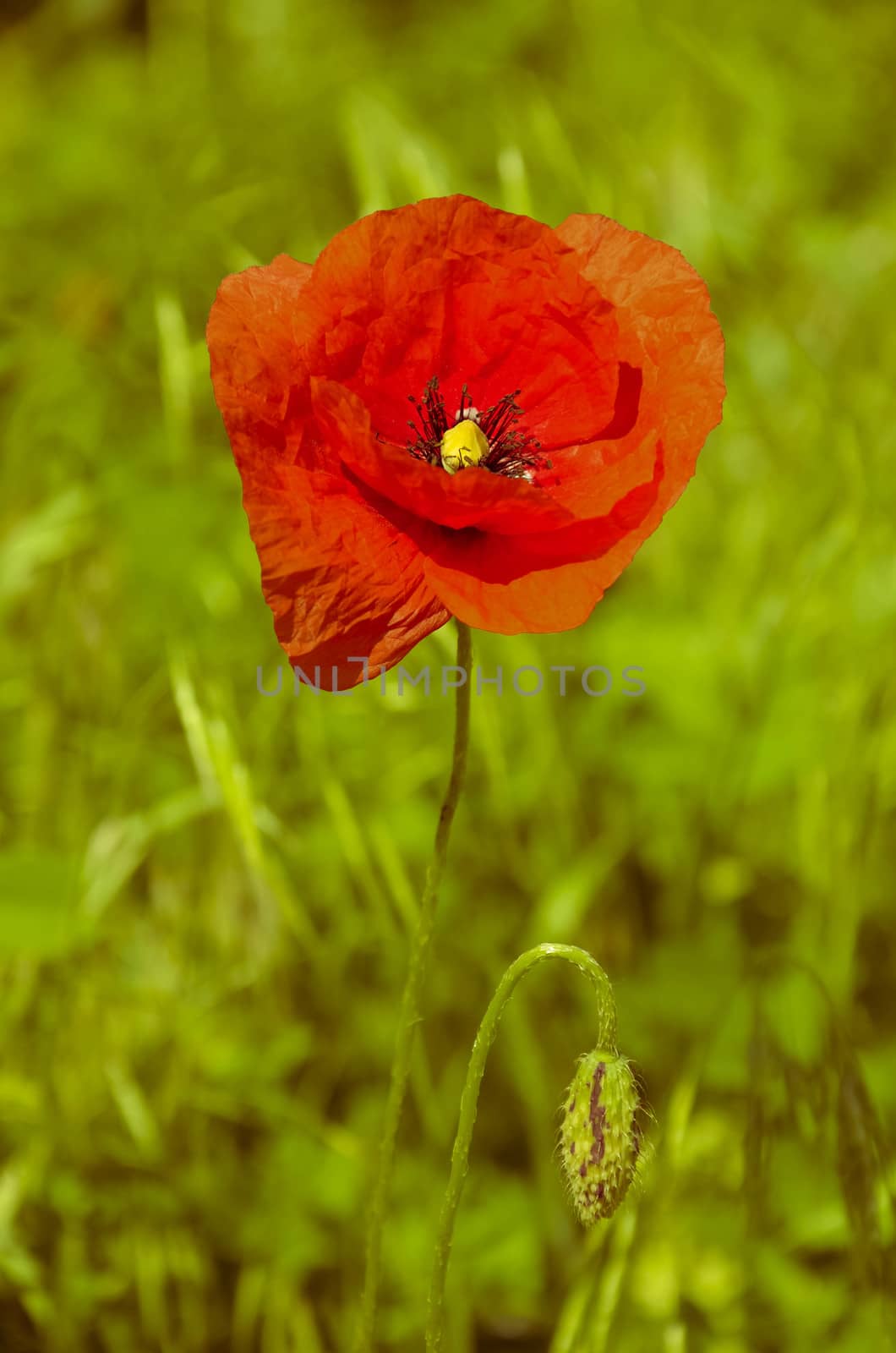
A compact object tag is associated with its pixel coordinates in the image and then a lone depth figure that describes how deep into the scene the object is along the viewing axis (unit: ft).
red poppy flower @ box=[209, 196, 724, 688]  1.81
